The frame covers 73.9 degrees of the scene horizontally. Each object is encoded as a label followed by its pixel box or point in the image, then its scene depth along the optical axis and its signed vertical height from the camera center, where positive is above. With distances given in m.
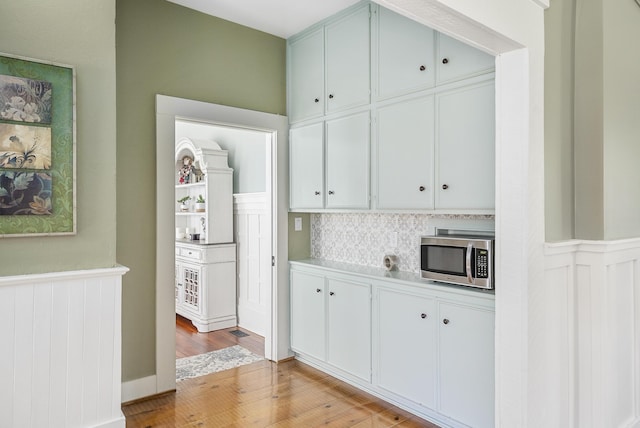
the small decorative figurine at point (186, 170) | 5.75 +0.60
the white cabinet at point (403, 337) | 2.45 -0.85
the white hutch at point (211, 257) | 4.80 -0.50
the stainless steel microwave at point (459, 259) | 2.41 -0.28
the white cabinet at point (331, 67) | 3.20 +1.21
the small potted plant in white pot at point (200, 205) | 5.27 +0.11
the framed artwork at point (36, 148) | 2.03 +0.33
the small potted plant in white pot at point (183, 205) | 5.94 +0.13
